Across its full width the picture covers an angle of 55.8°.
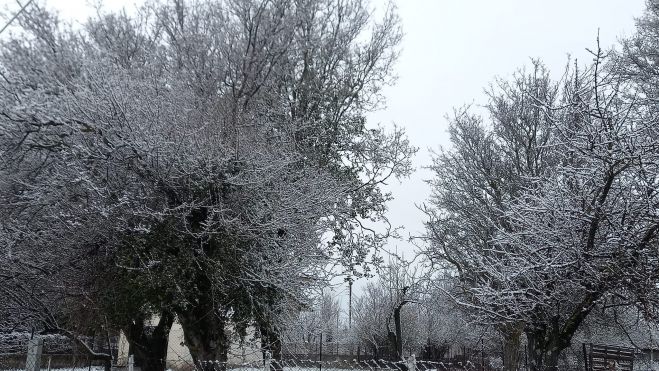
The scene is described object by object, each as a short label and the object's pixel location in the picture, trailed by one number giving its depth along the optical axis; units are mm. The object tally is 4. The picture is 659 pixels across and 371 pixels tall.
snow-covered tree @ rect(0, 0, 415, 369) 10750
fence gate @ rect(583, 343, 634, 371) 18692
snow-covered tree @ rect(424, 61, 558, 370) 16844
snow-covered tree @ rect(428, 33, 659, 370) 7391
